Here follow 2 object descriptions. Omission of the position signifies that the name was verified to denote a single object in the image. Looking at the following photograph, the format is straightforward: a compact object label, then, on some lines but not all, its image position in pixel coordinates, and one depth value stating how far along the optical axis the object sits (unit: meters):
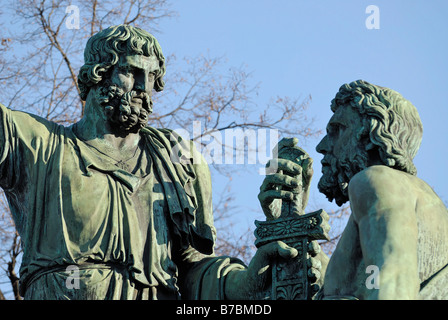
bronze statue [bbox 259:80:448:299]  16.15
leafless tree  35.31
